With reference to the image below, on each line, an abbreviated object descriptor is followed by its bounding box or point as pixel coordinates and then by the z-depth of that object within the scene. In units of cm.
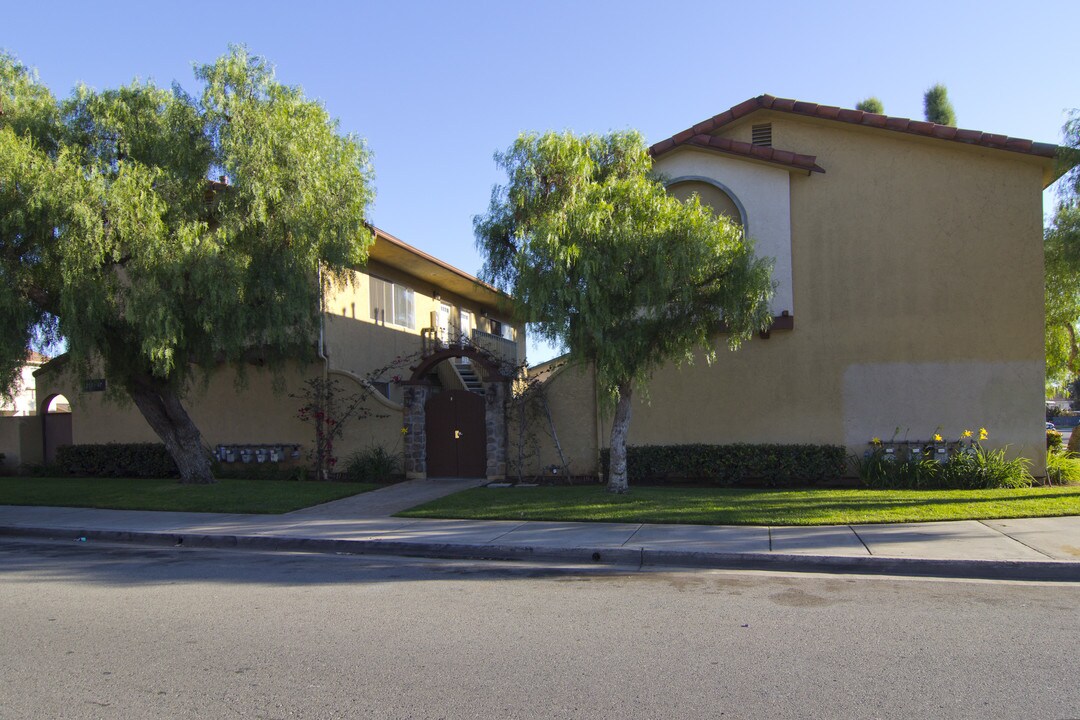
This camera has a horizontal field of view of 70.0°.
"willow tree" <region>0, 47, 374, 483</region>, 1293
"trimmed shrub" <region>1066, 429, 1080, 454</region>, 1940
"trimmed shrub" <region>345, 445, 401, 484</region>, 1683
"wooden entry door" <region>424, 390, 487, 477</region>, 1669
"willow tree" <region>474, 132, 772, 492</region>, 1160
